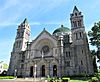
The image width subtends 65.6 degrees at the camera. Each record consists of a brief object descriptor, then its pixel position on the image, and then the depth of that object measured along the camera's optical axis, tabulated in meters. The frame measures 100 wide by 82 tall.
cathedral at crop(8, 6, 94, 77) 24.39
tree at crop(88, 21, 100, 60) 22.45
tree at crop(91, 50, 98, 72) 26.38
